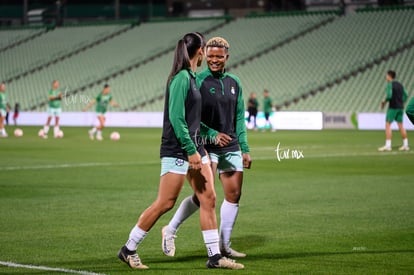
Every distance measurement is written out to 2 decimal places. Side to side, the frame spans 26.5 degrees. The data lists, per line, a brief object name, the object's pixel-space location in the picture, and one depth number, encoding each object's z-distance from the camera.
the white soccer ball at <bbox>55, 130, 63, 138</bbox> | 35.78
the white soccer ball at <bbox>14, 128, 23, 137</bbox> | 36.66
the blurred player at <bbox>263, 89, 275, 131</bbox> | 43.31
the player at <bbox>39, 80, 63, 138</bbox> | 35.92
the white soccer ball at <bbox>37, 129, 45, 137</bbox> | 36.14
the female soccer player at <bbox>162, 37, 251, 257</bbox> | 9.13
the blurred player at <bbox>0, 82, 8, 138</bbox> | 36.22
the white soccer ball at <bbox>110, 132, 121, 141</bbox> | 34.16
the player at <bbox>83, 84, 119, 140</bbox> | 34.56
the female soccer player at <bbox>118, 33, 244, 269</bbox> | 8.27
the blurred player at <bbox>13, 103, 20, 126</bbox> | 51.69
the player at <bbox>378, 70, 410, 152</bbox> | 26.03
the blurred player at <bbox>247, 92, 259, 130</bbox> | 43.56
